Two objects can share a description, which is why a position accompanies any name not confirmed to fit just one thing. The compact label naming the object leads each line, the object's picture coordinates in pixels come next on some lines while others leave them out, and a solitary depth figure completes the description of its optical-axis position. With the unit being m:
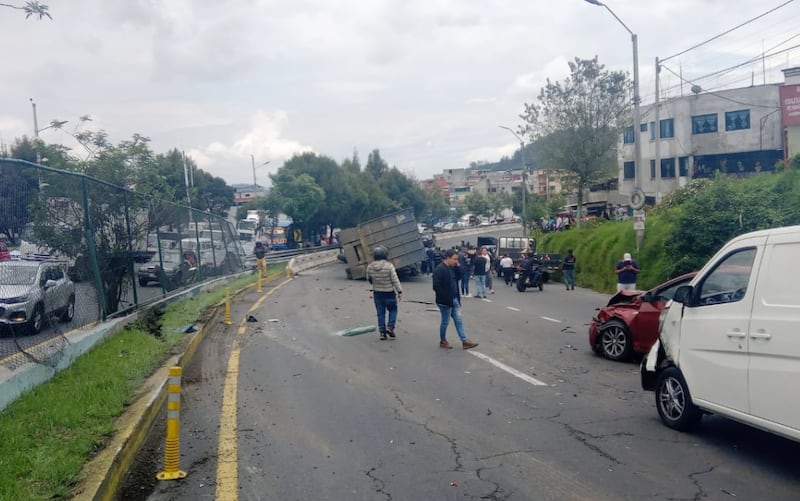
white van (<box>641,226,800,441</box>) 5.38
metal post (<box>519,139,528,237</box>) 47.50
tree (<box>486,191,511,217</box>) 108.12
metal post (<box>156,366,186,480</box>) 5.74
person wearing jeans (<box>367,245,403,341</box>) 12.95
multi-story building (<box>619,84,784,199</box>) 44.66
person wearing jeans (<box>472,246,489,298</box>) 23.03
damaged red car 10.45
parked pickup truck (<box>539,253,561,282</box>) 29.39
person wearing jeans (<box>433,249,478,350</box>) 11.89
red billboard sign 38.97
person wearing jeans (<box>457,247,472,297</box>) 23.77
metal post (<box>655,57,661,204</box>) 36.91
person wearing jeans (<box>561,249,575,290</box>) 26.59
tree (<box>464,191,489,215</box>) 107.25
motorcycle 26.44
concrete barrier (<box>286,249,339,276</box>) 38.51
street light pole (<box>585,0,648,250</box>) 22.66
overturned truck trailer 30.41
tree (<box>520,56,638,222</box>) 35.81
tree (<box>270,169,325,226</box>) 54.06
